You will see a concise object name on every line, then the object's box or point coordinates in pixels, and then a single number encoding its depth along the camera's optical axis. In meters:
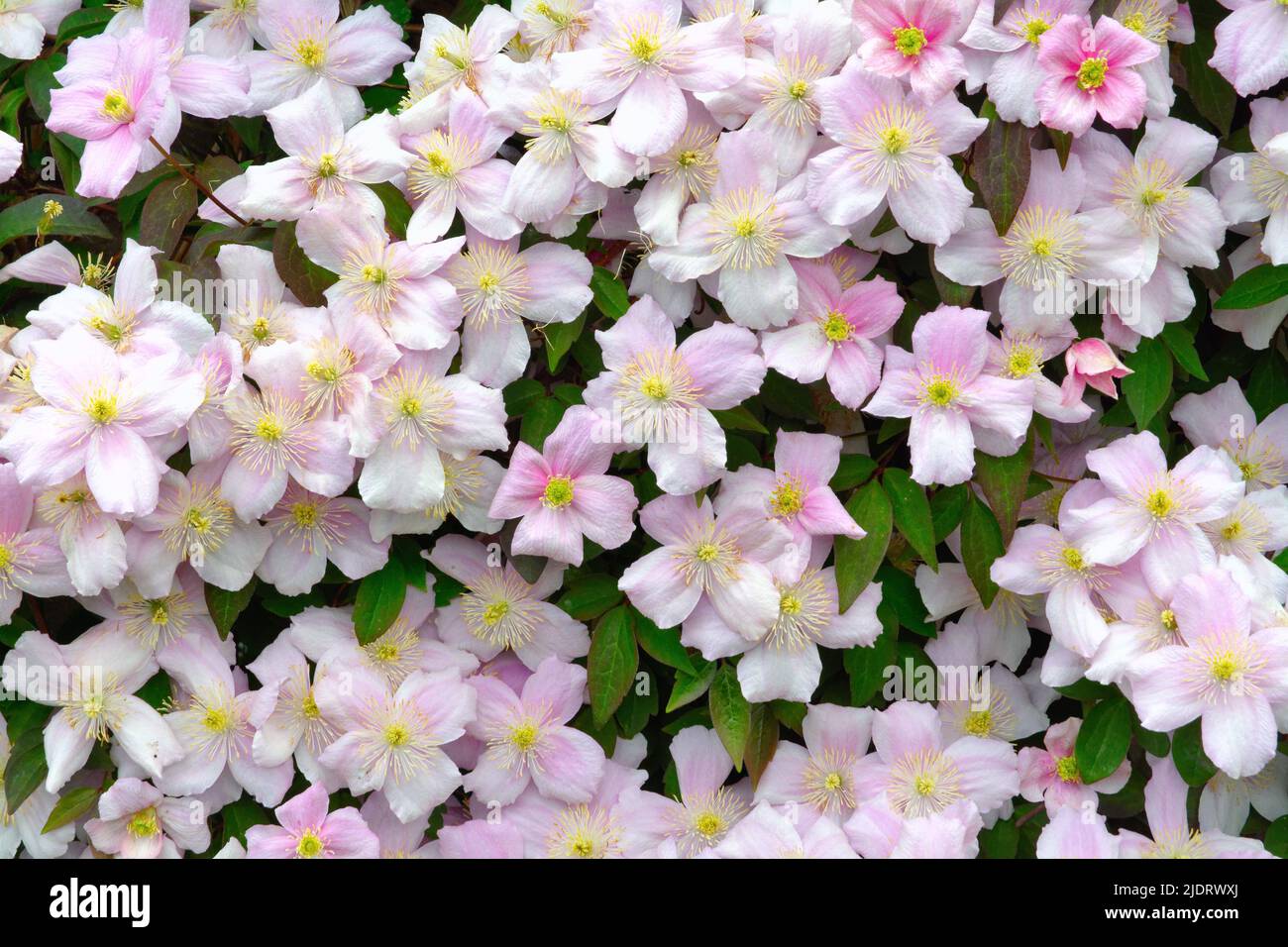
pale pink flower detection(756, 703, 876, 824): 0.73
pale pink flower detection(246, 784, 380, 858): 0.71
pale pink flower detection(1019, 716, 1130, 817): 0.72
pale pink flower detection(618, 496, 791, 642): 0.70
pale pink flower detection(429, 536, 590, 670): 0.73
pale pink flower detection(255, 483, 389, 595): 0.71
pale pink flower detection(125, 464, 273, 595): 0.70
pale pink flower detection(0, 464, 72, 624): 0.70
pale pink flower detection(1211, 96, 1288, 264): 0.70
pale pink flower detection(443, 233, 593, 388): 0.70
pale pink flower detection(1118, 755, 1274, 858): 0.71
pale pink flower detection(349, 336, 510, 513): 0.69
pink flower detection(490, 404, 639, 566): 0.70
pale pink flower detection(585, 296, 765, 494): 0.69
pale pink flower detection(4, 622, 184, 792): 0.72
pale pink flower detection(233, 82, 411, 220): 0.70
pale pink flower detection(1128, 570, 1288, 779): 0.68
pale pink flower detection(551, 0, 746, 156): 0.69
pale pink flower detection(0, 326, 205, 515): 0.67
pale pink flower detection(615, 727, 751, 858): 0.73
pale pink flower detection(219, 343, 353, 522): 0.69
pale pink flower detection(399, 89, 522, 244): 0.70
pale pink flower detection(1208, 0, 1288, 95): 0.69
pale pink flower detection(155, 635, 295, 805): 0.73
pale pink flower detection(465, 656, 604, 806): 0.72
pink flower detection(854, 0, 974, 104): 0.68
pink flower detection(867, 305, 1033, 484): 0.69
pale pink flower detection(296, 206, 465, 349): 0.69
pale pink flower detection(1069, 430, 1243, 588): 0.70
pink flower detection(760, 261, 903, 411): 0.70
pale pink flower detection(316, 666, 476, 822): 0.71
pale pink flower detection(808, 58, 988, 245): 0.68
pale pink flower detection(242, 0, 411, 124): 0.74
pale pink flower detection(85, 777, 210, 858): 0.73
